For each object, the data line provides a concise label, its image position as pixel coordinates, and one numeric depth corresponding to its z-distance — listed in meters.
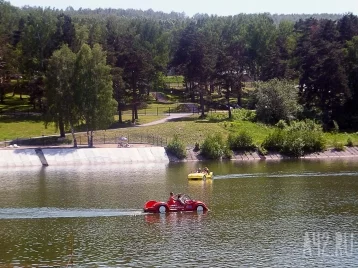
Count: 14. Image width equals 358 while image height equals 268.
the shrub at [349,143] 108.69
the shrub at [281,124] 117.44
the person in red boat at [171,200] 61.25
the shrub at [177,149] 101.19
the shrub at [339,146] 106.69
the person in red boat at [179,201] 61.25
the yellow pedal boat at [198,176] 79.44
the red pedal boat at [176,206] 60.25
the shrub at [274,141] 105.38
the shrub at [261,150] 104.25
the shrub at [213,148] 102.06
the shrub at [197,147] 104.59
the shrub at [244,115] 121.56
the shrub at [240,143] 105.00
